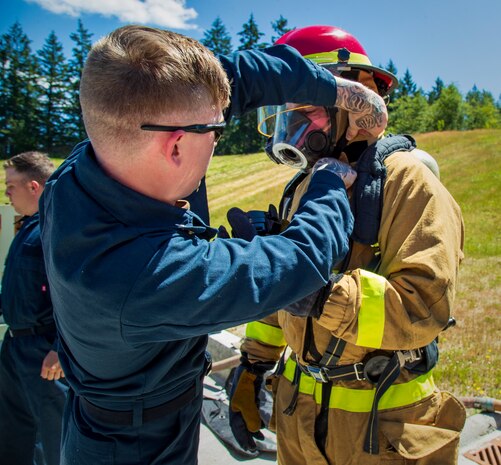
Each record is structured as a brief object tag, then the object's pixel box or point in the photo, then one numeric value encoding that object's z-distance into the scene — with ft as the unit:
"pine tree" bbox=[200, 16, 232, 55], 225.15
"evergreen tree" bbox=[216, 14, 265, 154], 201.13
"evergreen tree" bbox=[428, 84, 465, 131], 228.84
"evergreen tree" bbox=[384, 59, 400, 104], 268.80
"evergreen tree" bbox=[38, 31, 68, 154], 204.64
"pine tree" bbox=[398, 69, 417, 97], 295.21
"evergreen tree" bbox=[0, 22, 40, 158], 197.16
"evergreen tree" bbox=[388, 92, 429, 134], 222.48
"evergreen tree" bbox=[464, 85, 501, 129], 252.42
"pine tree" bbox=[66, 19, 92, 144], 208.33
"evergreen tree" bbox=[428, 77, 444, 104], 323.57
